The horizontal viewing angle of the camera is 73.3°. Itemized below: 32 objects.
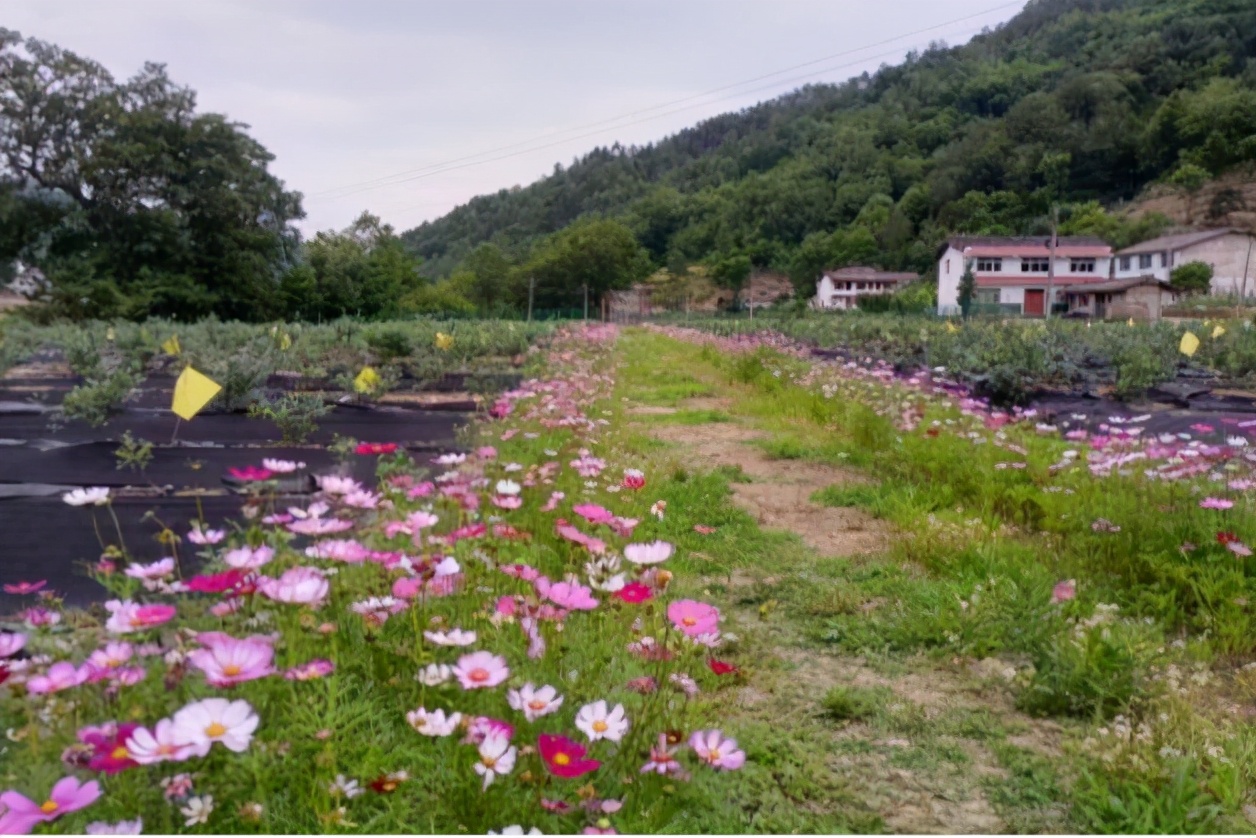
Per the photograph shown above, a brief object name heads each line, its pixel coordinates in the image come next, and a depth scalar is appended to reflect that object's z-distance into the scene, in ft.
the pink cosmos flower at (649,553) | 4.70
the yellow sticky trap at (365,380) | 14.74
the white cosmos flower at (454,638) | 4.26
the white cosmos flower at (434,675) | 4.16
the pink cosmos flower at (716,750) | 3.95
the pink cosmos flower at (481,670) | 3.78
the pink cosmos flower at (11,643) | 3.59
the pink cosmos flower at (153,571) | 4.04
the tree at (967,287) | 132.00
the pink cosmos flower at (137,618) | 3.53
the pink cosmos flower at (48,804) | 2.80
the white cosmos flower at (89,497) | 4.30
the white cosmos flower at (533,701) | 3.86
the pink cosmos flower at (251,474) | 4.59
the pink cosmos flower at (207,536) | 4.43
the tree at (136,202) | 57.26
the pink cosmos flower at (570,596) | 4.55
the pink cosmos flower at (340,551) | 4.49
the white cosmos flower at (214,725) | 2.94
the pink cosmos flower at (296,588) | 3.97
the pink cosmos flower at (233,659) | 3.40
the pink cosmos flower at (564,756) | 3.22
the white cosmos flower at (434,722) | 3.71
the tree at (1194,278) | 126.00
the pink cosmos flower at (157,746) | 2.86
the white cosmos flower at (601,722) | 3.84
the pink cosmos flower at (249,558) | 4.00
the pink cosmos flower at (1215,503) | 7.85
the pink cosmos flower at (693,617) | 4.36
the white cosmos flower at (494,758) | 3.54
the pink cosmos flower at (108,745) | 2.94
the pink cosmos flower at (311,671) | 3.81
